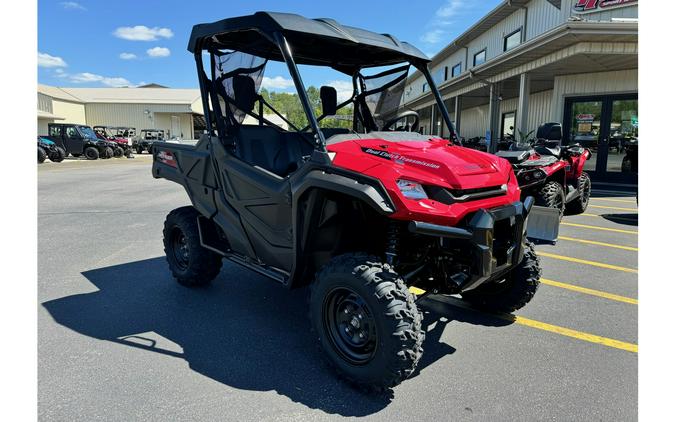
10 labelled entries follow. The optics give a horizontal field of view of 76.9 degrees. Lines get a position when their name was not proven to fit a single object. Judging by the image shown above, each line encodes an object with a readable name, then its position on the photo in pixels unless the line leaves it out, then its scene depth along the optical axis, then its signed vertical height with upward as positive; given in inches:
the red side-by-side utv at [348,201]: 94.3 -8.4
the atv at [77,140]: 915.4 +38.0
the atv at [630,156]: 482.0 +24.6
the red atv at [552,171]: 257.3 +2.5
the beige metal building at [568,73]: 396.2 +121.9
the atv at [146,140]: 1355.8 +65.5
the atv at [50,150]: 825.8 +12.9
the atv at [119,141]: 1067.9 +47.2
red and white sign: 443.5 +183.8
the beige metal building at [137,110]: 1844.2 +216.9
